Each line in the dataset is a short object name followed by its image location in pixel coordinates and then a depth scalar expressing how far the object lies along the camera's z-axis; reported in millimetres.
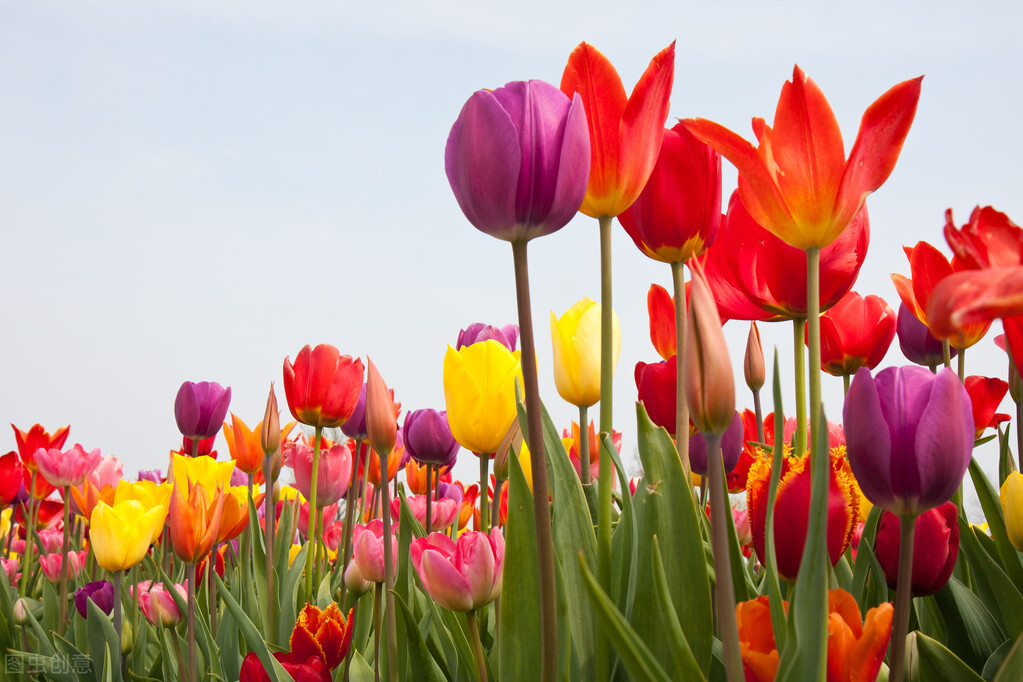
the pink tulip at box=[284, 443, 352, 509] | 1935
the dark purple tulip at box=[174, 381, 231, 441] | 2236
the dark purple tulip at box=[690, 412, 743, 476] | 1278
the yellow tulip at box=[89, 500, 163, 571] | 1455
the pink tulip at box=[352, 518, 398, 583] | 1142
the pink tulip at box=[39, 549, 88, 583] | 2428
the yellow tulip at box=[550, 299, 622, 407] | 1098
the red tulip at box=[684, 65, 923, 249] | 699
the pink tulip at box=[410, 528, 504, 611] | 840
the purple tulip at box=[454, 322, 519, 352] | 1503
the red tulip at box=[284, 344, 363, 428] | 1597
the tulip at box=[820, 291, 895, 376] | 1352
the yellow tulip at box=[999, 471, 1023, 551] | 1035
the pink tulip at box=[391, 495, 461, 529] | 1931
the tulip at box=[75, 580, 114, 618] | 1848
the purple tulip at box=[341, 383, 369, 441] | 1889
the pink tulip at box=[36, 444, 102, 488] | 2436
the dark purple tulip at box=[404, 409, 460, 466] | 1639
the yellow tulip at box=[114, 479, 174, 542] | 1812
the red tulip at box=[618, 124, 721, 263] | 861
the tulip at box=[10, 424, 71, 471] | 2717
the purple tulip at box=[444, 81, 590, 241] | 590
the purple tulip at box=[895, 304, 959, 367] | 1755
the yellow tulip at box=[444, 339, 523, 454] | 1109
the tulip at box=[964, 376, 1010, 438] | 1620
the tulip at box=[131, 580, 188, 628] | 1542
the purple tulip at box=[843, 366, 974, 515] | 591
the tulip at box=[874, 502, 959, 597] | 790
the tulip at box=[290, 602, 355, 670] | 1036
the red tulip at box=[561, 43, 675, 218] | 716
